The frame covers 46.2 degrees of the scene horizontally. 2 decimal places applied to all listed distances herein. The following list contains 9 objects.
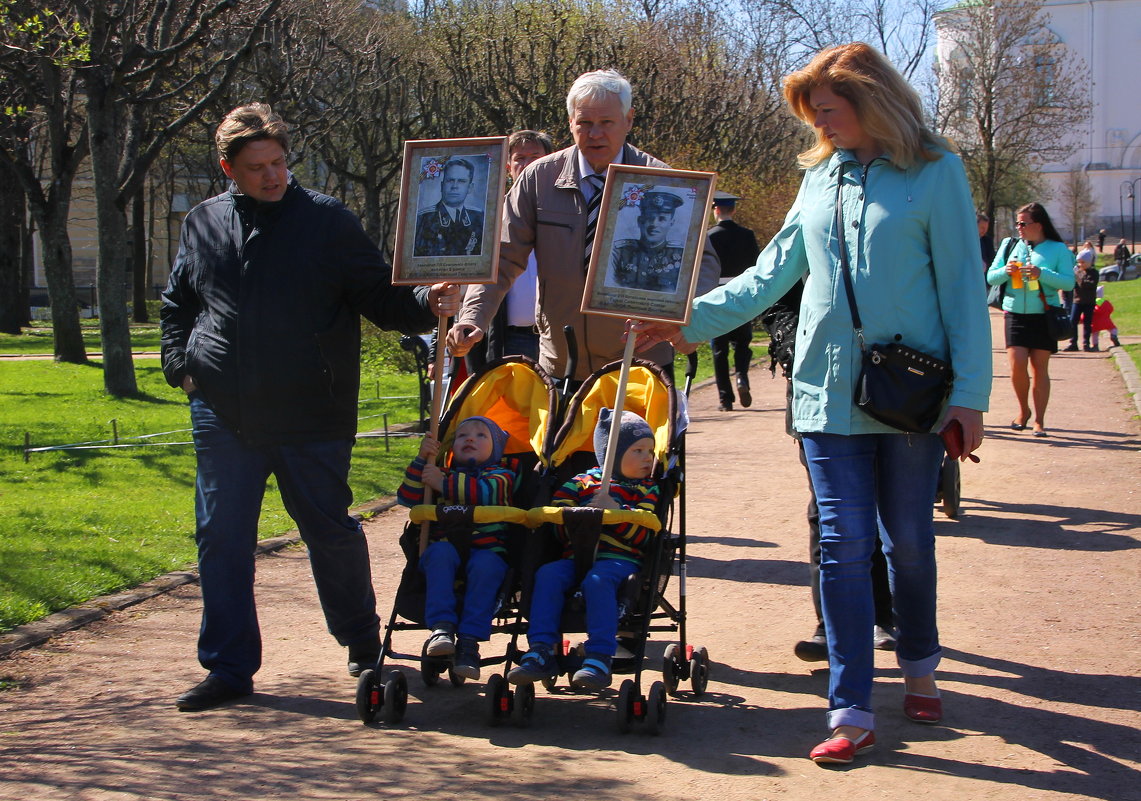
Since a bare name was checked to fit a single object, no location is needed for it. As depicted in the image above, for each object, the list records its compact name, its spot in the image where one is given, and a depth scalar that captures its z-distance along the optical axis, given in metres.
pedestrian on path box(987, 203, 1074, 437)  11.02
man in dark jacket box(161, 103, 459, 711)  4.83
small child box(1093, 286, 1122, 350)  22.56
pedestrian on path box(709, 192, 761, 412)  12.99
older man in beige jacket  5.18
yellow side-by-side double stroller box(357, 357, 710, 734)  4.52
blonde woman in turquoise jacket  4.20
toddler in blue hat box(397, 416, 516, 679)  4.52
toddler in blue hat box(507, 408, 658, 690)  4.37
